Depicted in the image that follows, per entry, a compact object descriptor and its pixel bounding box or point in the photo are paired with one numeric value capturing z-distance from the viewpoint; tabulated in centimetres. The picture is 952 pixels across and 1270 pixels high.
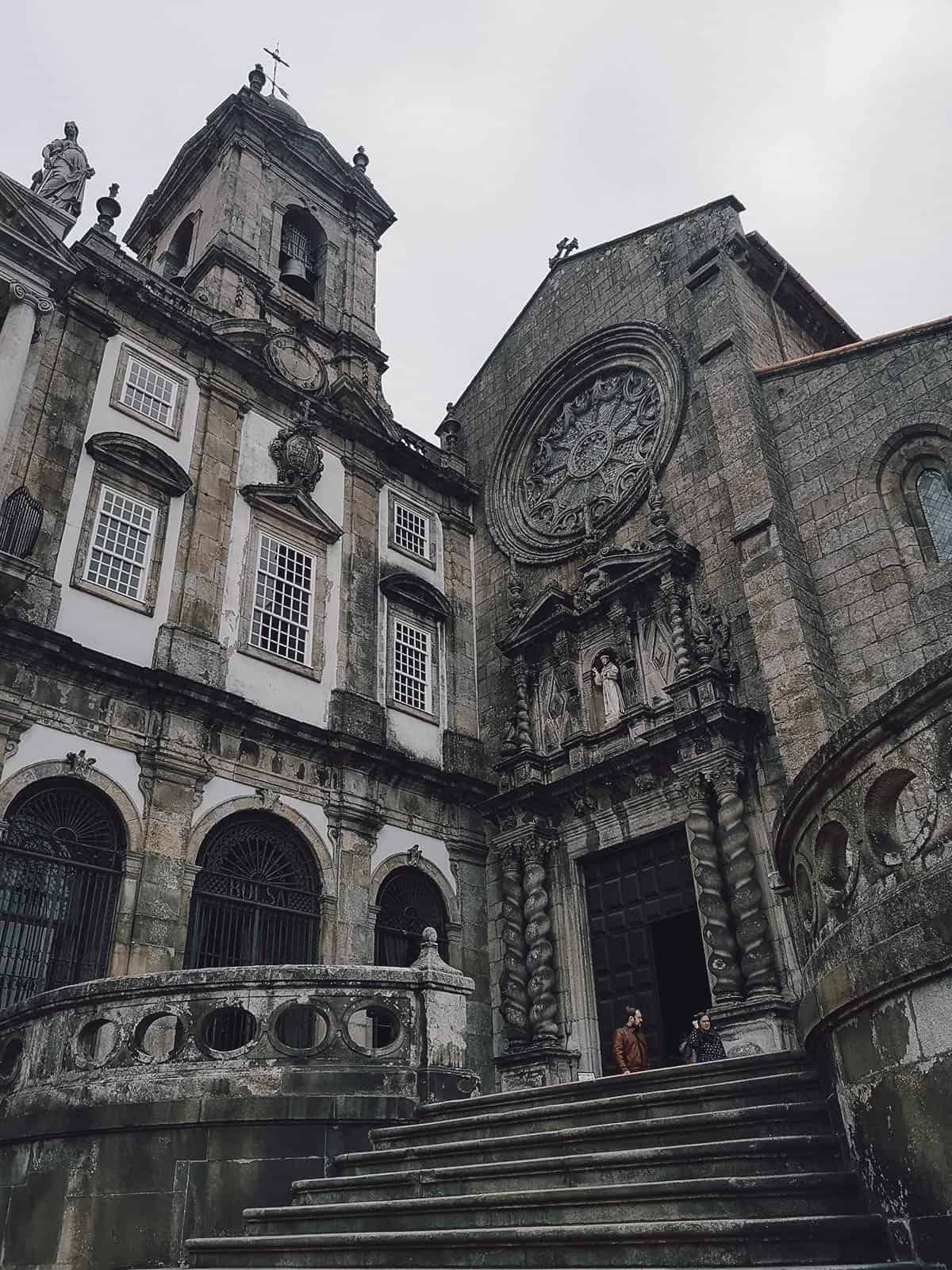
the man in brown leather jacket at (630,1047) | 1153
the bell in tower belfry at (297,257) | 2197
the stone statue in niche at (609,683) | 1625
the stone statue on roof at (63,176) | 1547
